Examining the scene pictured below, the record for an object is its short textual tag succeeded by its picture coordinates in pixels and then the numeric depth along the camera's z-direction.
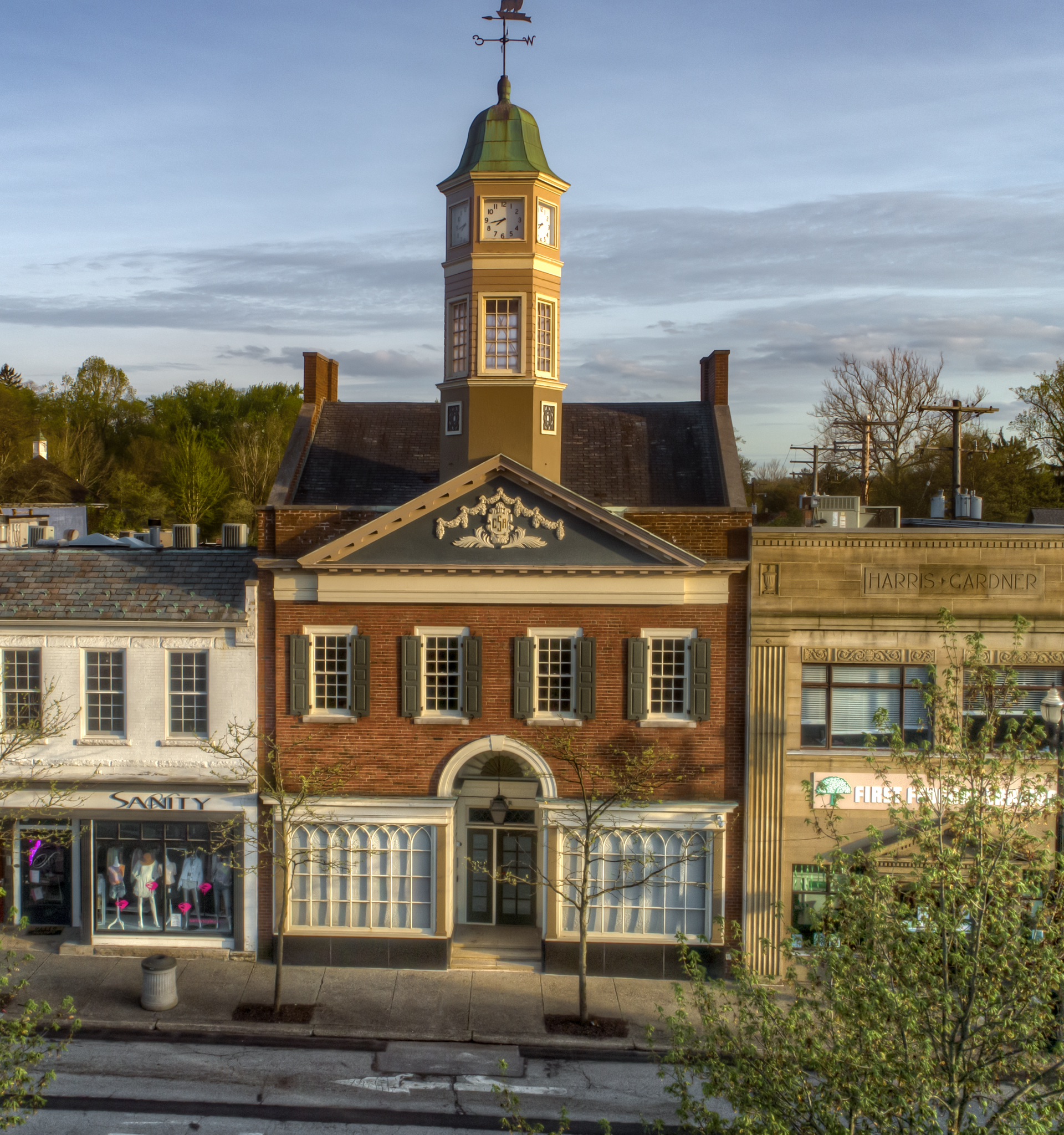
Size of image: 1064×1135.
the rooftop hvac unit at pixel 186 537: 26.97
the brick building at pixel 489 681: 22.28
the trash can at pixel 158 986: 20.55
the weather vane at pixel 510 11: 24.47
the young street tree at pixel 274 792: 22.28
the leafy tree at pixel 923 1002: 9.66
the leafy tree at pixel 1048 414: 61.09
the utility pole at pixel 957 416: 41.56
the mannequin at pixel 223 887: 23.05
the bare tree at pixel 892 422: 63.66
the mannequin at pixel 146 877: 23.11
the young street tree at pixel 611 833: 22.02
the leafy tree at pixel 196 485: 76.88
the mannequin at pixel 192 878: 23.12
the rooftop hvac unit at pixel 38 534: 30.59
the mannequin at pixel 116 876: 23.11
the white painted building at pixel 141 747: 22.66
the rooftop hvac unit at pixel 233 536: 26.09
